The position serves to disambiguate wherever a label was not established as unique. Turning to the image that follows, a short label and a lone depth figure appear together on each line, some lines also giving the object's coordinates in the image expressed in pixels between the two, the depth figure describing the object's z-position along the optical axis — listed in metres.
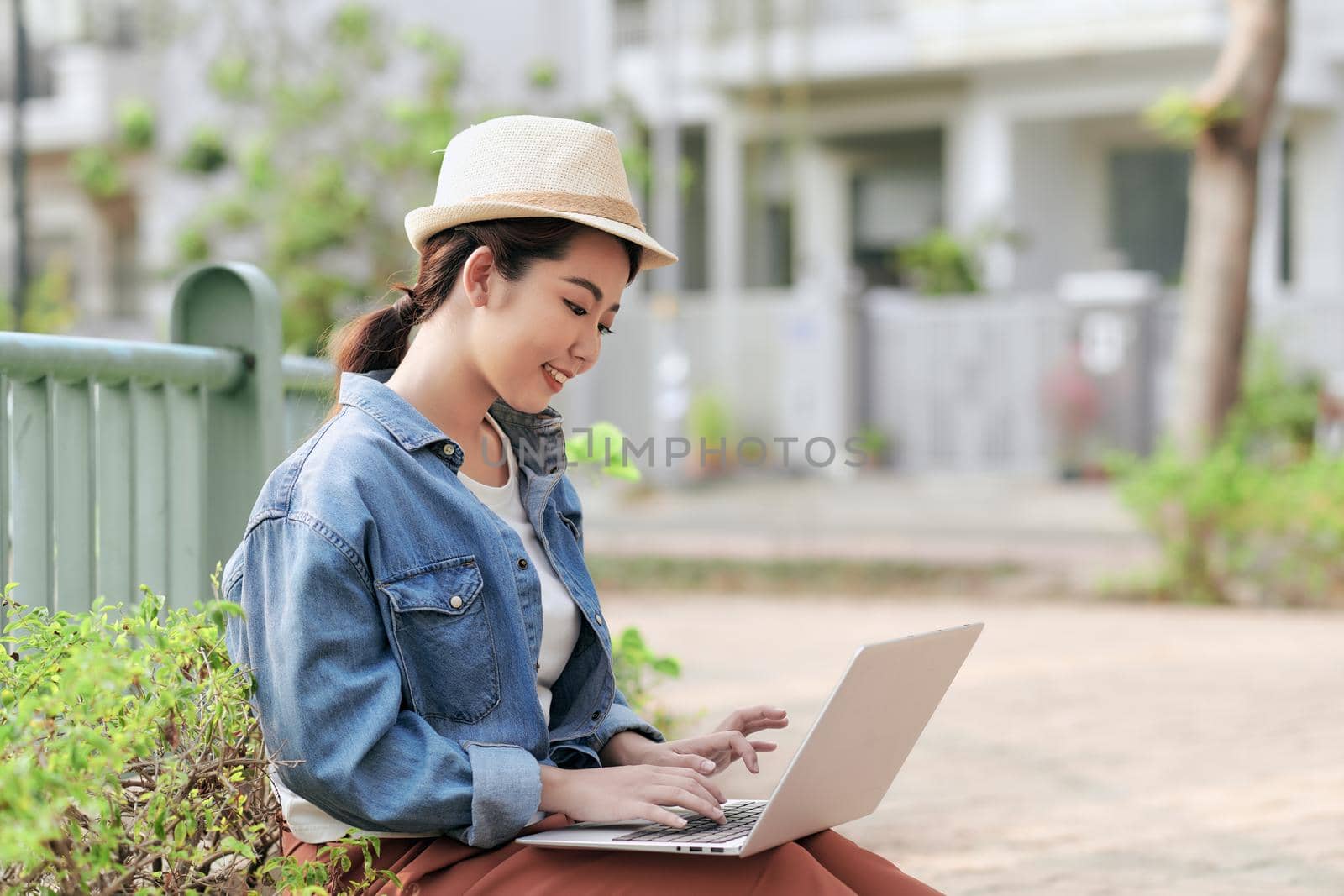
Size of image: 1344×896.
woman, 2.06
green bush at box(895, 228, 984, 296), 16.61
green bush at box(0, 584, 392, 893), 1.77
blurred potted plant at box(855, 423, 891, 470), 16.44
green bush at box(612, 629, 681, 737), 4.07
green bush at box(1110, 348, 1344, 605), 9.02
